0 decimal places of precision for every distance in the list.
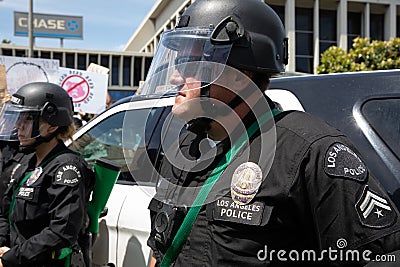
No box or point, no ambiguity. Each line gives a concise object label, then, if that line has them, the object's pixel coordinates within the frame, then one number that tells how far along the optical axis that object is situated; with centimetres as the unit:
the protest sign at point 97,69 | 766
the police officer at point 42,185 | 277
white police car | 217
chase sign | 4038
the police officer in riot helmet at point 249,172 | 146
